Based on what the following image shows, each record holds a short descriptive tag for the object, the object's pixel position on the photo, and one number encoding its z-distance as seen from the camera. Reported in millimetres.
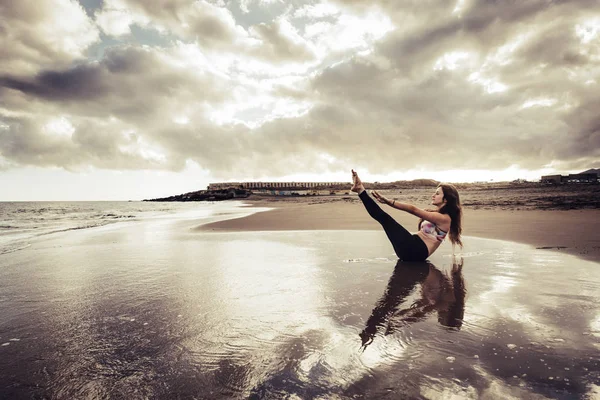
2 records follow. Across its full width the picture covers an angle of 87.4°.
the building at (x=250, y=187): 146750
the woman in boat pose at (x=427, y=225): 5926
